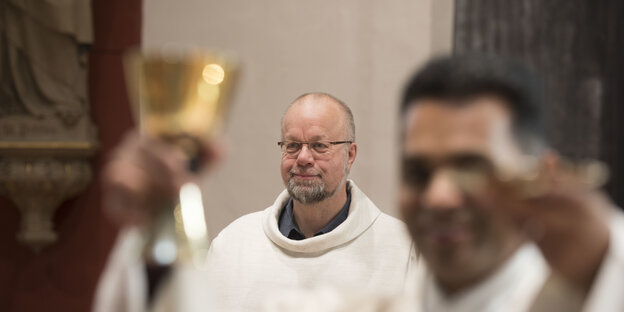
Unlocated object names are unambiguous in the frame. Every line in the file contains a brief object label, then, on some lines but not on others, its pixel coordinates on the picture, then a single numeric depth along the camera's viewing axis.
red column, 5.18
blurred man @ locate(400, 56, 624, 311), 1.08
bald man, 3.66
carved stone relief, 4.77
